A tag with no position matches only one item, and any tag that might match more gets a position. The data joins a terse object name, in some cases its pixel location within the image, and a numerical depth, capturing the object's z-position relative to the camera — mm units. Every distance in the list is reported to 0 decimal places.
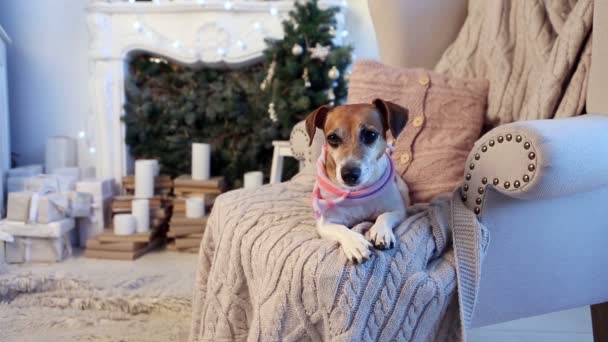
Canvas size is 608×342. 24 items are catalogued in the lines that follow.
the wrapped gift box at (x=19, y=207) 2291
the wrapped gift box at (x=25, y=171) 2516
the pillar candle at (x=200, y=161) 2525
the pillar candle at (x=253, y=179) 2482
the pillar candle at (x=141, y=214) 2459
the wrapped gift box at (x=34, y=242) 2287
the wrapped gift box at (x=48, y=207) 2299
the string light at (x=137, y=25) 2587
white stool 2299
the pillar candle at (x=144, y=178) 2520
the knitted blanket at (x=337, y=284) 921
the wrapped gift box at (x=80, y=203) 2422
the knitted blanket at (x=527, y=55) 1329
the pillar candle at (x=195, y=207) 2473
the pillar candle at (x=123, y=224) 2416
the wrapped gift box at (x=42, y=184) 2434
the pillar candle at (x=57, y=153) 2736
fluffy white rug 1708
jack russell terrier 1051
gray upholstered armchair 968
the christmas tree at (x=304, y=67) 2271
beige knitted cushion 1379
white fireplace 2568
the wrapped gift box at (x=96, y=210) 2510
